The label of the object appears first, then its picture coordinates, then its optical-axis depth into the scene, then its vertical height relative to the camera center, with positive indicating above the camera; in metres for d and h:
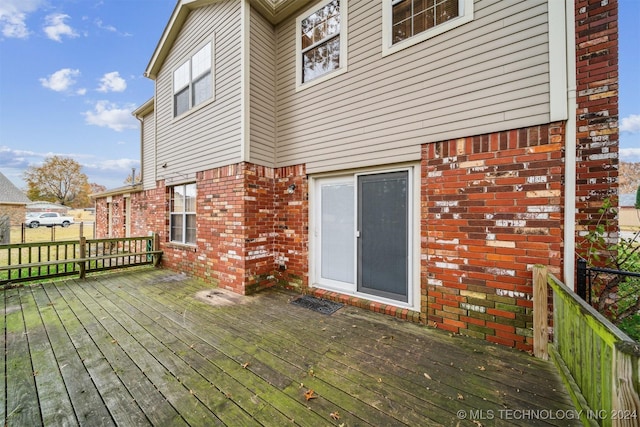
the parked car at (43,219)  22.01 -0.61
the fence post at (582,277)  2.21 -0.61
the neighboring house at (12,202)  15.91 +0.80
